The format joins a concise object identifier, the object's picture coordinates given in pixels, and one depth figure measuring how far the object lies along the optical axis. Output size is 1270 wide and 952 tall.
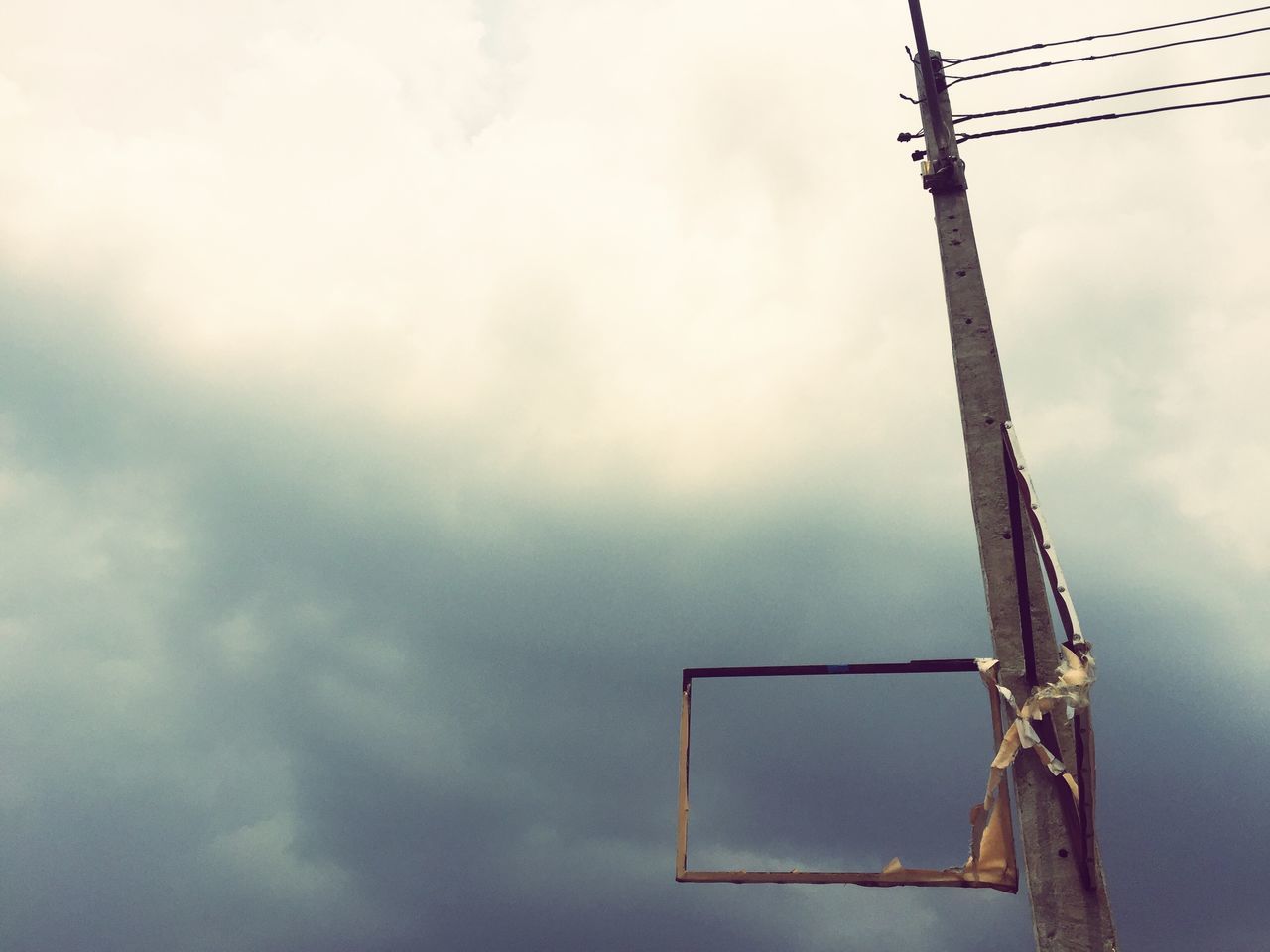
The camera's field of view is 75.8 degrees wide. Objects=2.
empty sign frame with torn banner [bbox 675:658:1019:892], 5.12
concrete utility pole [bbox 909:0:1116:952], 4.67
